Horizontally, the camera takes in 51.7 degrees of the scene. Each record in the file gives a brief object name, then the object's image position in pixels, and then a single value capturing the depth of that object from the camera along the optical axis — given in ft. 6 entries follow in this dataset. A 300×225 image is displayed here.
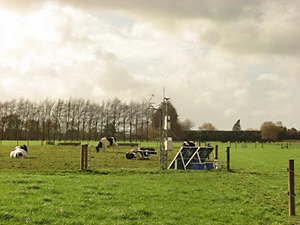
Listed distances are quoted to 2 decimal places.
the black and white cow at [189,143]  133.59
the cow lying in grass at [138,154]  102.01
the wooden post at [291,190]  29.07
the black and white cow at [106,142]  147.43
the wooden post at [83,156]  59.53
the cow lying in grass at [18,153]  94.50
